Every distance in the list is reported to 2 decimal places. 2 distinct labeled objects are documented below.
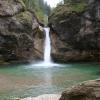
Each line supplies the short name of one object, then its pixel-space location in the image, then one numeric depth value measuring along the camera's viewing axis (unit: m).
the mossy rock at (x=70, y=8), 24.36
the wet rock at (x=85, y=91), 4.35
